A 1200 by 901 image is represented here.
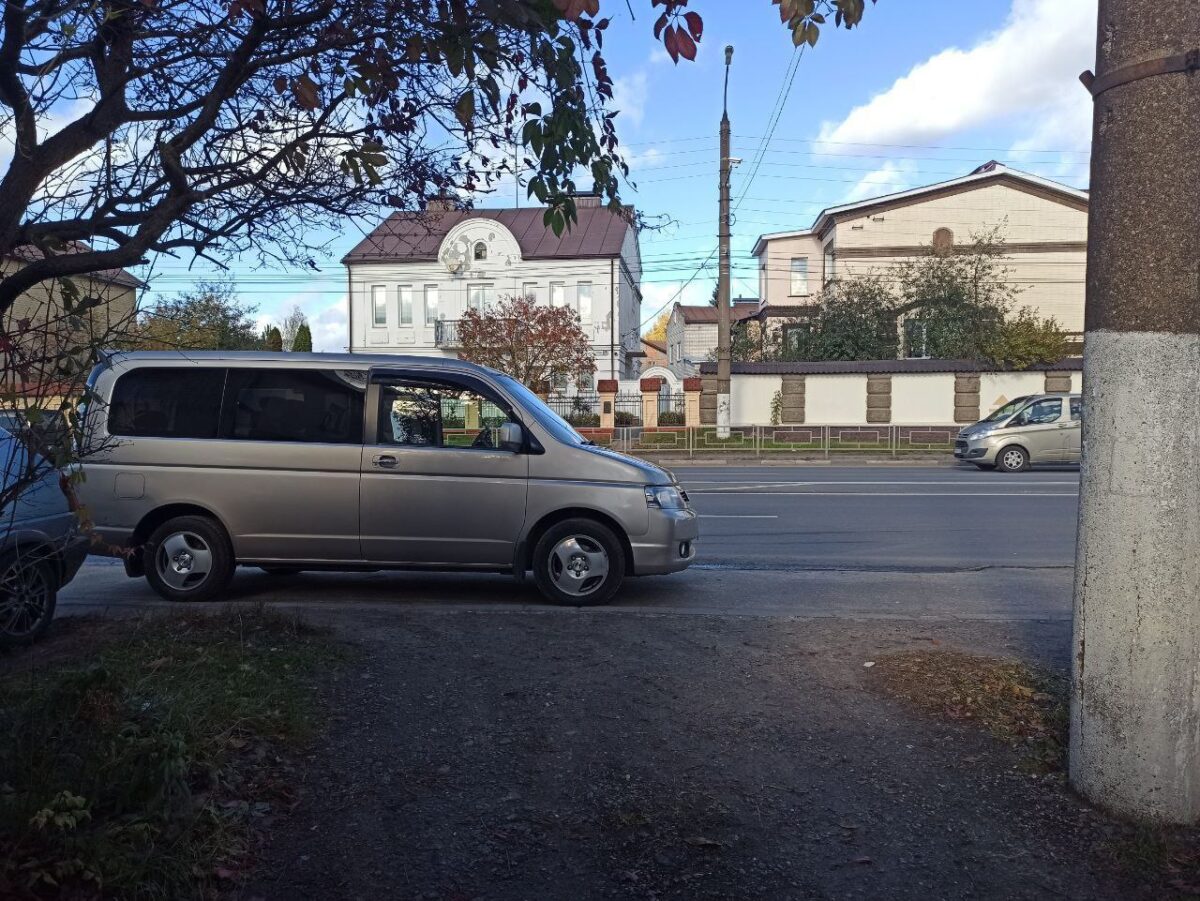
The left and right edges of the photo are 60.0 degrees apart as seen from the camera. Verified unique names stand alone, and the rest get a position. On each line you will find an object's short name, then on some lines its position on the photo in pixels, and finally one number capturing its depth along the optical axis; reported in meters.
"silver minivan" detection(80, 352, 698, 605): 7.54
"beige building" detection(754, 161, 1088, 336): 46.12
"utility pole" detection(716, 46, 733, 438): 30.98
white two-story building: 48.53
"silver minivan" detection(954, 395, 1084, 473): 23.16
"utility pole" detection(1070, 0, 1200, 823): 3.71
